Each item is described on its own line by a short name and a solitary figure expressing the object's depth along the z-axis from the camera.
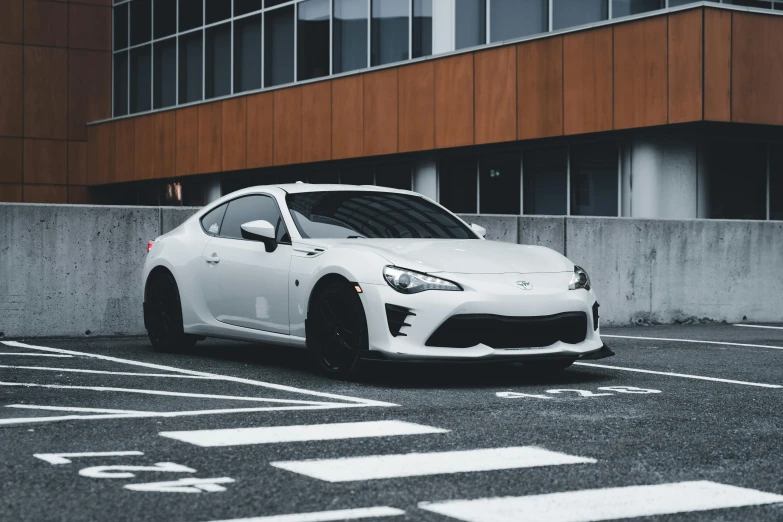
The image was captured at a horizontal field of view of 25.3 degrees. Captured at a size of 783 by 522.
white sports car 11.35
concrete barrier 17.46
